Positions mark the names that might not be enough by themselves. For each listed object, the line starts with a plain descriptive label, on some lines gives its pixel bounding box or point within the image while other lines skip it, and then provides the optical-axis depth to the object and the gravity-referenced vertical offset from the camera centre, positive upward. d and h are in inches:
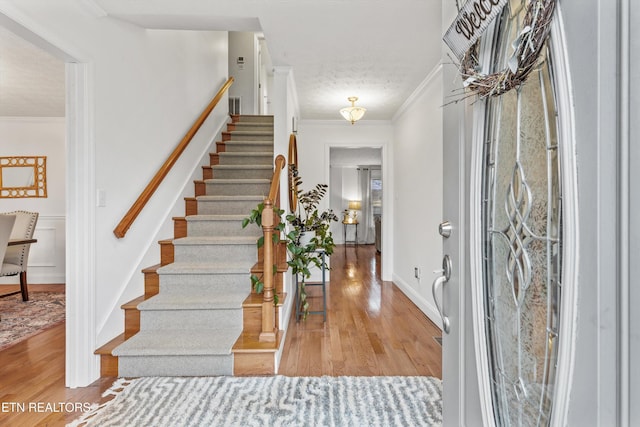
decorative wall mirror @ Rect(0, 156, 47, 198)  167.3 +20.6
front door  15.1 -1.5
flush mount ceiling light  138.0 +45.7
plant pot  167.0 -14.1
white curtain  358.3 +1.1
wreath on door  18.2 +10.1
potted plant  102.0 -10.4
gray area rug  60.2 -40.7
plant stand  113.2 -37.1
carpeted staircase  75.4 -24.3
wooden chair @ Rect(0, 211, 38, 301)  133.0 -17.4
